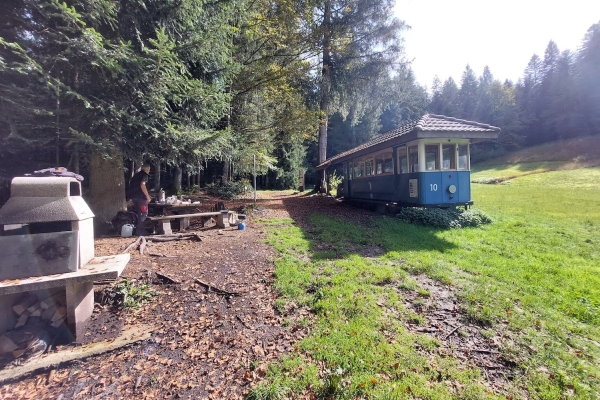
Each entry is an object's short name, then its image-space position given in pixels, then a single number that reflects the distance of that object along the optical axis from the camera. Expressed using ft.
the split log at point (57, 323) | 9.08
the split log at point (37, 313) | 9.23
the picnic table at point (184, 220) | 21.66
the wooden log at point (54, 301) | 9.49
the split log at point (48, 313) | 9.31
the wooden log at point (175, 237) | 19.76
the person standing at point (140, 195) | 21.42
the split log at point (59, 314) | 9.23
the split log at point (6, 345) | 7.97
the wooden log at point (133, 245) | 16.11
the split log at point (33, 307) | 9.23
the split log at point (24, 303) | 9.06
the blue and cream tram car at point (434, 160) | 25.70
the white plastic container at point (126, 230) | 20.33
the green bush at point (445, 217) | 24.90
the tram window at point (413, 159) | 26.84
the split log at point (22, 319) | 8.87
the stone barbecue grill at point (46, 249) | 8.58
